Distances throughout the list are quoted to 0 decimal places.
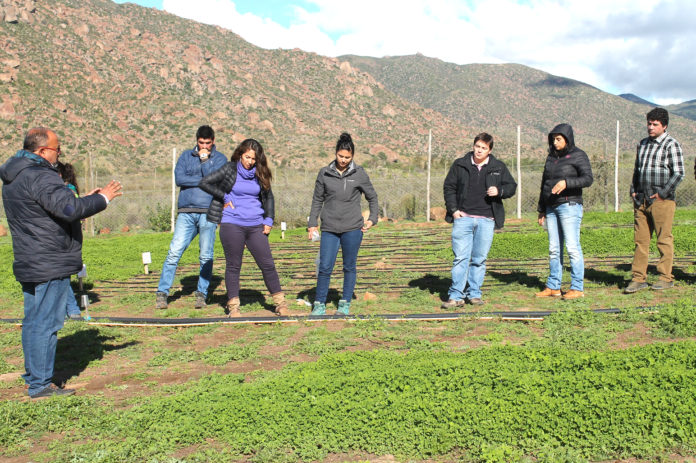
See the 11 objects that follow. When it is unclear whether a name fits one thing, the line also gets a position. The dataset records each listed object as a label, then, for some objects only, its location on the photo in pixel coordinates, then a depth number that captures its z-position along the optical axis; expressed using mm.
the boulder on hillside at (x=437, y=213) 20266
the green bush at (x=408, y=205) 23569
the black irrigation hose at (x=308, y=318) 6378
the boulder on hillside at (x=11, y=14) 49062
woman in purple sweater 6832
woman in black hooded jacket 7184
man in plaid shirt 7309
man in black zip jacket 7188
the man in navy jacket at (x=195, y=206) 7551
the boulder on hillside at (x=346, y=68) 73500
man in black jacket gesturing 4520
